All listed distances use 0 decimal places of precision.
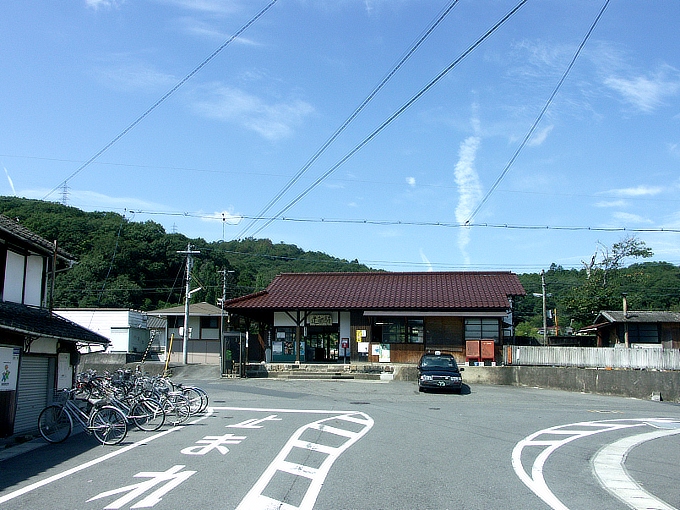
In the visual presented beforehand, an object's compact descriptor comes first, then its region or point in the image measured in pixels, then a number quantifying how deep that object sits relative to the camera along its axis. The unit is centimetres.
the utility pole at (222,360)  3292
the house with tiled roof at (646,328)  3559
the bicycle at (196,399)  1739
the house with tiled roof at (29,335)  1423
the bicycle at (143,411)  1465
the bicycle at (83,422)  1297
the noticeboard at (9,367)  1412
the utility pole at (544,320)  4440
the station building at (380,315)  3391
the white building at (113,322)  4091
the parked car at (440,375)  2489
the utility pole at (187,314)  3894
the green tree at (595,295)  4822
